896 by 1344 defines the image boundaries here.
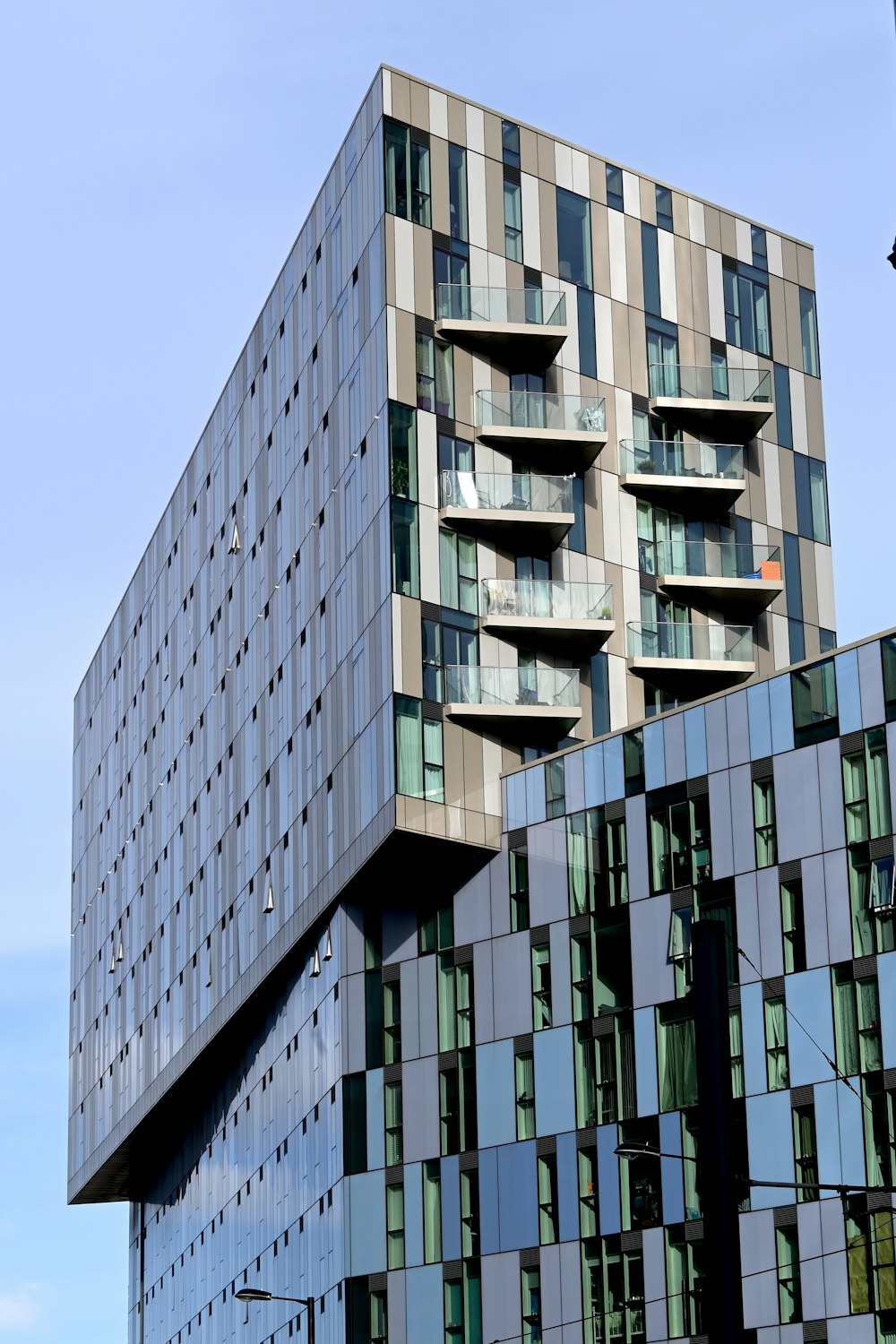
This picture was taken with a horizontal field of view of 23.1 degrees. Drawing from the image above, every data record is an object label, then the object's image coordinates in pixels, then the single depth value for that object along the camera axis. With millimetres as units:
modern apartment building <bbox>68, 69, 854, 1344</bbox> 52062
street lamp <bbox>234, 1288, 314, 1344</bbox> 48125
